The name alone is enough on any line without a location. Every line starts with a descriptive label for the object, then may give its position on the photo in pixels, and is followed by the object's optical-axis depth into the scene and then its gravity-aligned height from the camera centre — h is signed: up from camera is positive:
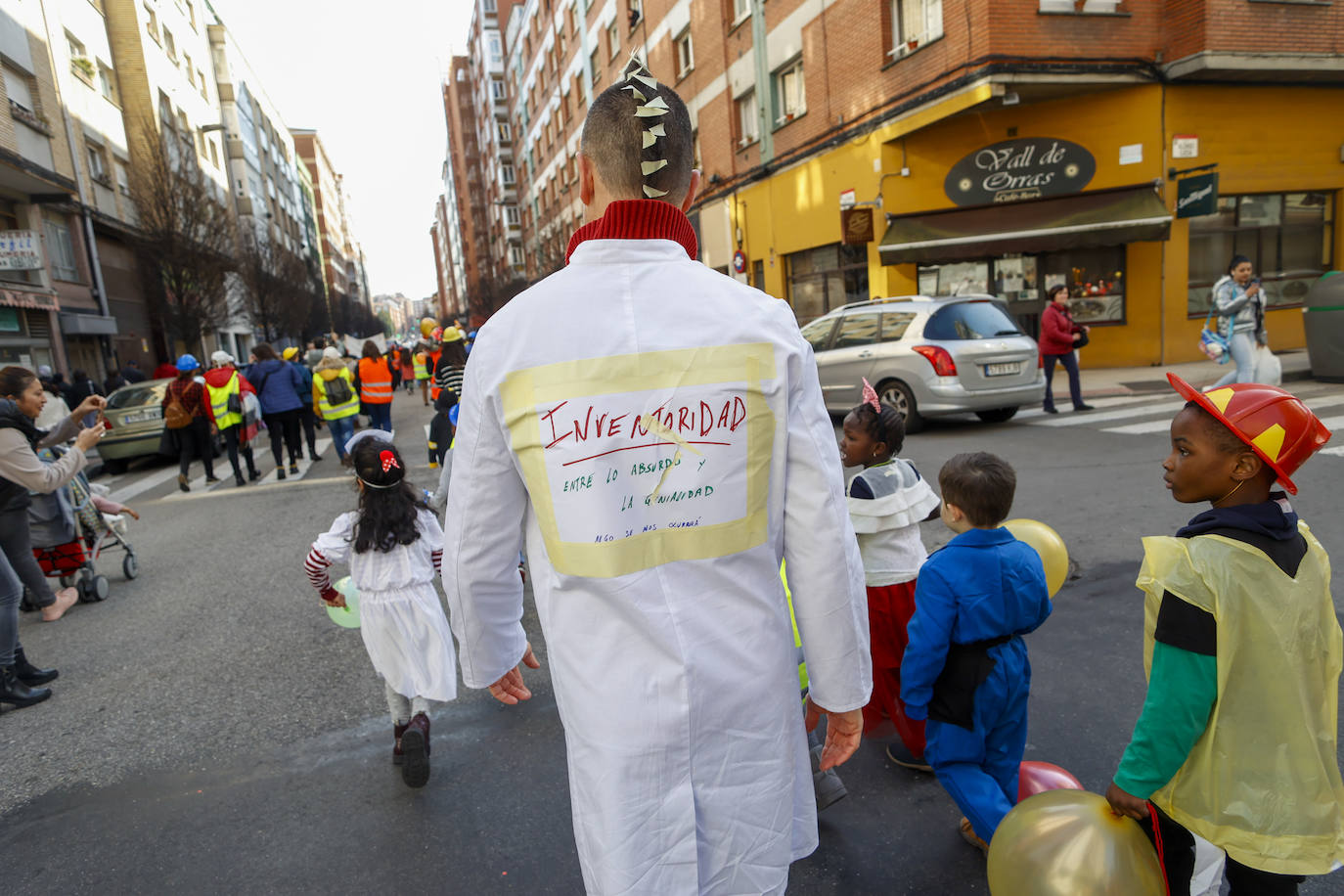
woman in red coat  10.29 -0.48
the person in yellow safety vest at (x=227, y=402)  9.96 -0.40
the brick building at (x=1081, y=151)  13.37 +2.79
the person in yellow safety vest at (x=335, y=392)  10.30 -0.41
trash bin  10.79 -0.64
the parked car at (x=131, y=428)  12.20 -0.80
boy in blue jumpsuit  2.24 -0.98
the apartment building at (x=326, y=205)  93.04 +19.74
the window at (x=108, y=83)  24.11 +9.20
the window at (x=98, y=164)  22.50 +6.24
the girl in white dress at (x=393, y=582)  3.16 -0.91
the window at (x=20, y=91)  18.12 +6.91
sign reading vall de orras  14.22 +2.43
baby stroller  5.39 -1.11
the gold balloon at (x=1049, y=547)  3.13 -0.97
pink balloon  2.37 -1.44
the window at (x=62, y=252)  20.09 +3.42
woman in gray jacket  8.63 -0.29
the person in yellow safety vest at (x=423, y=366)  16.66 -0.27
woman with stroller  4.05 -0.53
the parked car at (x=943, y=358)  9.11 -0.55
